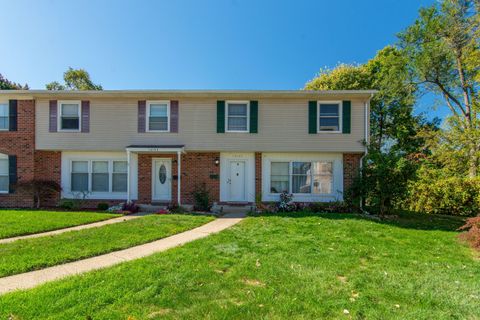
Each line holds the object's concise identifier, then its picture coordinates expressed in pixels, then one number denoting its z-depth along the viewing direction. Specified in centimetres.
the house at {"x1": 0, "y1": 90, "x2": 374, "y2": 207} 1208
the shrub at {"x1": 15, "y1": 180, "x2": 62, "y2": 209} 1188
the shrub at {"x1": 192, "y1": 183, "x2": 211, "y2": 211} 1159
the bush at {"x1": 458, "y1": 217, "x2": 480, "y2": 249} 614
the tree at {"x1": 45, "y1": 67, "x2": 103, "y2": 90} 2861
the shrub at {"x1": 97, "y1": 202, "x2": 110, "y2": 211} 1184
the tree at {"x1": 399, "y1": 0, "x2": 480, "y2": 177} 1199
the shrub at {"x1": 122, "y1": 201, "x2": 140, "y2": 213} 1119
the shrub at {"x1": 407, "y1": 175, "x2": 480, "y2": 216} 1259
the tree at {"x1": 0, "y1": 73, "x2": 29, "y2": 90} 2664
